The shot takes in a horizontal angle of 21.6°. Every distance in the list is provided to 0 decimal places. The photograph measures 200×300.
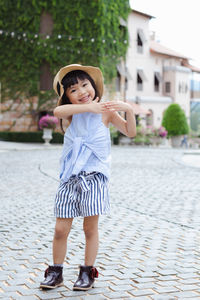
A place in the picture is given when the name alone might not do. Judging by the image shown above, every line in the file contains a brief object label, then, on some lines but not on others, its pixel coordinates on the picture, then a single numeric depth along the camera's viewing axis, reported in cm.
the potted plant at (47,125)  2955
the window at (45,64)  3331
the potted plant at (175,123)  3784
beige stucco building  4619
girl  358
